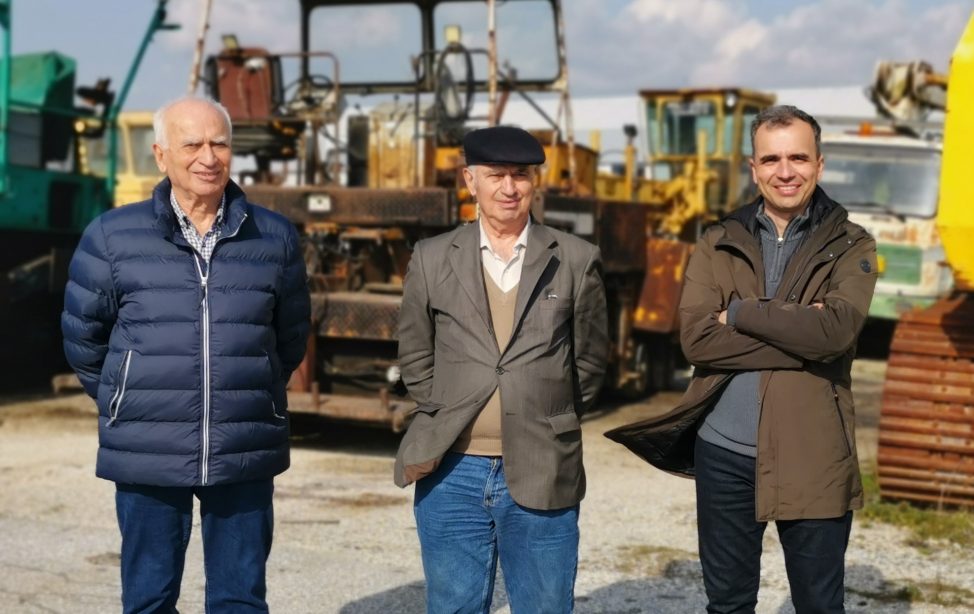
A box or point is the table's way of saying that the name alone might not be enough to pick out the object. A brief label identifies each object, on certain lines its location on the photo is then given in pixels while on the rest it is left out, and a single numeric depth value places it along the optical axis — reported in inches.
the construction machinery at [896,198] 543.8
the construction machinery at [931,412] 260.4
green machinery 433.7
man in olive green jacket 138.9
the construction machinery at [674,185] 446.6
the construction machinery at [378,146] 336.8
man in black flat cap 138.4
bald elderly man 142.9
